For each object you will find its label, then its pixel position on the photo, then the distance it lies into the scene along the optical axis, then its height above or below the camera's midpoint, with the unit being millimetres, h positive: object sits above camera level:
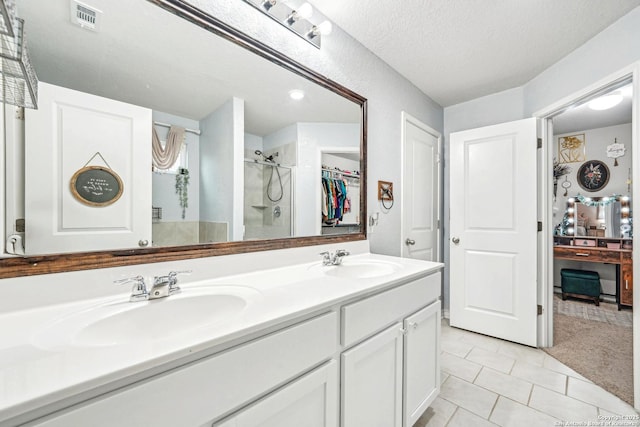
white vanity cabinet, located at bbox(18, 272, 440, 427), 562 -460
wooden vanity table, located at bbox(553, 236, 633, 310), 3225 -503
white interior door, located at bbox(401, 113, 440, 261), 2471 +225
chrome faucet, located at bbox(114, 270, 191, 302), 889 -246
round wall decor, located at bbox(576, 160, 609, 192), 3703 +524
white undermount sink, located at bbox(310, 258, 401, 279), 1509 -313
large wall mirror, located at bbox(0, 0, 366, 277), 863 +305
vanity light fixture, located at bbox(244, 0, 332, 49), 1345 +1022
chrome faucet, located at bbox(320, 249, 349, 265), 1534 -248
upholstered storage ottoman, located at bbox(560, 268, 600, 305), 3385 -884
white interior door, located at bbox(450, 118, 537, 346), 2381 -159
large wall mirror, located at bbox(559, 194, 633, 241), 3496 -57
